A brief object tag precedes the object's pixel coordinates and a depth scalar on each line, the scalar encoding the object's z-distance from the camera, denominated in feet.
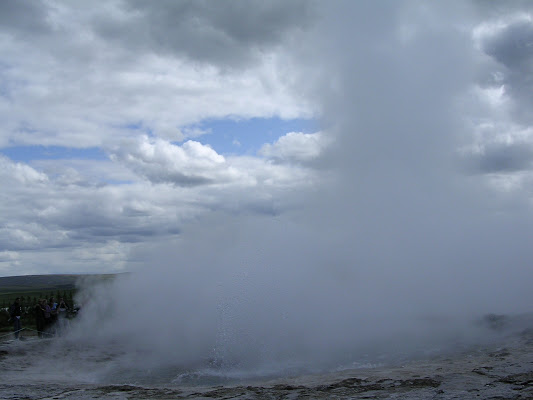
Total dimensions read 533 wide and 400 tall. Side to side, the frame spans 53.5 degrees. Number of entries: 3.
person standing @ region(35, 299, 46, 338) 54.75
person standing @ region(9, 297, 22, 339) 52.70
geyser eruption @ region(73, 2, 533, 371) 42.93
